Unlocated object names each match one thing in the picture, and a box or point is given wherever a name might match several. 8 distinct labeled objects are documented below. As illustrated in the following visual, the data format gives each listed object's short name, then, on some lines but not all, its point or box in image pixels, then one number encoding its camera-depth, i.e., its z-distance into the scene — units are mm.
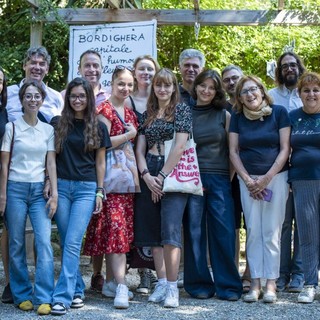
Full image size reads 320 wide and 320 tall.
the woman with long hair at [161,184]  5695
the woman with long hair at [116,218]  5715
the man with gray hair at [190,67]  6477
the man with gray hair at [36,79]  5969
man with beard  6422
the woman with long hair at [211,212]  5949
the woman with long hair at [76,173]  5496
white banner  7699
